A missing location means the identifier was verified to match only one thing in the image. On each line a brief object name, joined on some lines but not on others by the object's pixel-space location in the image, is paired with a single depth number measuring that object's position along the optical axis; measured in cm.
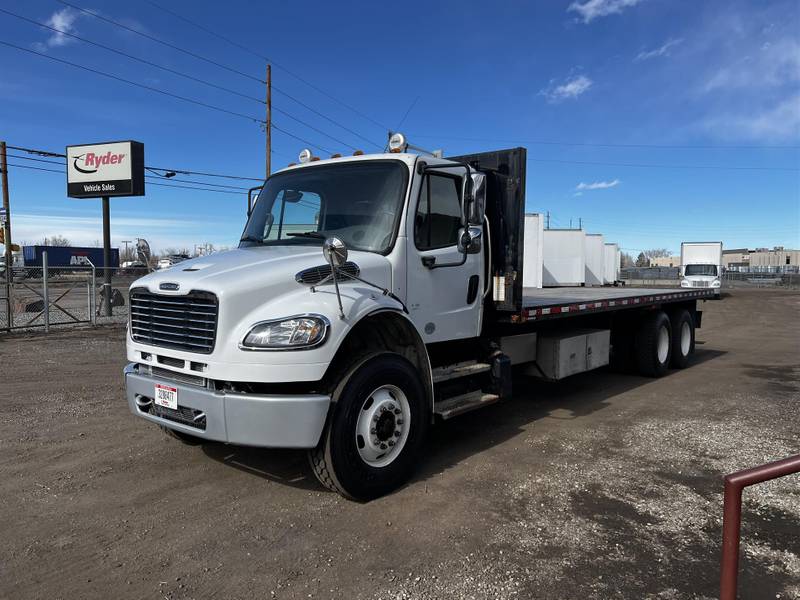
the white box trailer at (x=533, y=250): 1172
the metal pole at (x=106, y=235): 1869
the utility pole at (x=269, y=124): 2369
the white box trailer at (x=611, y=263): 2788
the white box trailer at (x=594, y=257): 2105
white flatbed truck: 377
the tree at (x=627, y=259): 10694
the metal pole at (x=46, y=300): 1357
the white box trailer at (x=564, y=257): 1652
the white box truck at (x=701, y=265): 3244
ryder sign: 1902
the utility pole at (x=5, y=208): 2324
